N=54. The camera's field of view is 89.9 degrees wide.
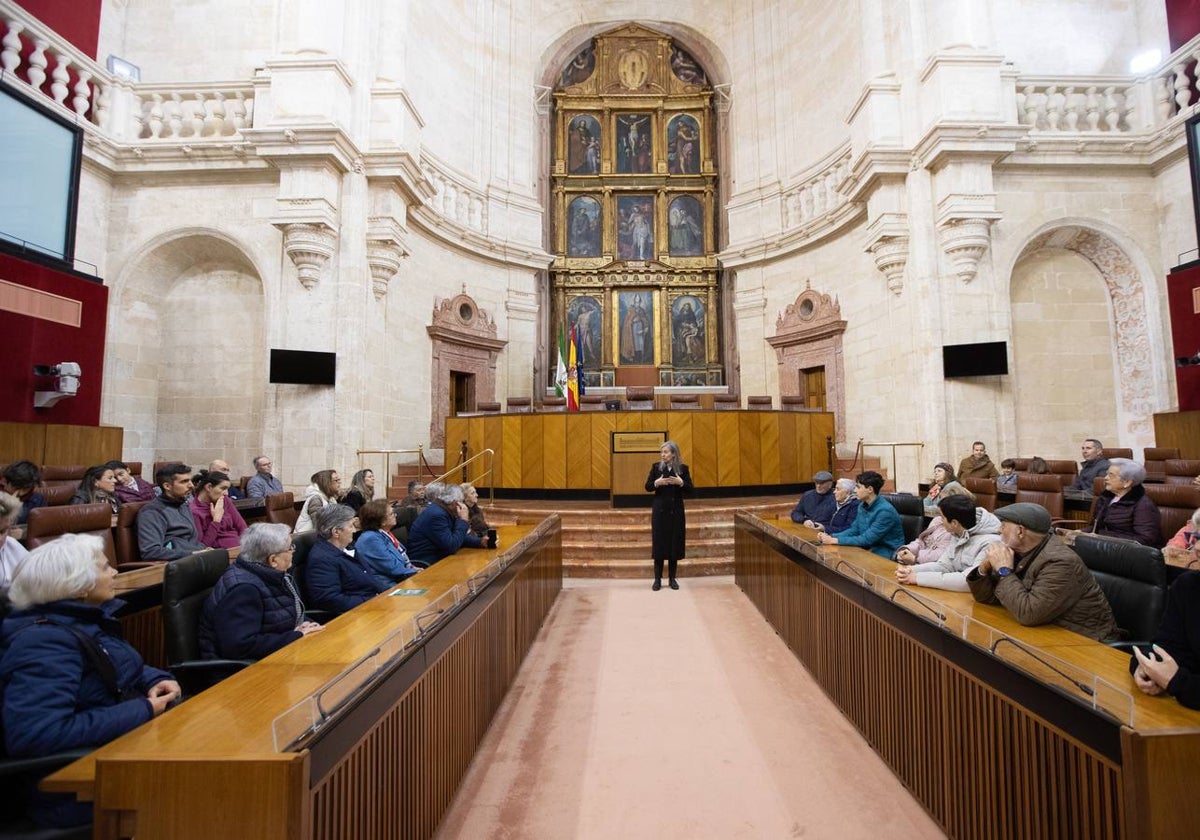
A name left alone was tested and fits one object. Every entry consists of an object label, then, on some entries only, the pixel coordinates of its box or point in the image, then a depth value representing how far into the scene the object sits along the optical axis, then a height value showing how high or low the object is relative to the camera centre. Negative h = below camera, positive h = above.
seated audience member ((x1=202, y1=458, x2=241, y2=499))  4.77 -0.07
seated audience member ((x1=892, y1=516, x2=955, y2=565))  3.64 -0.57
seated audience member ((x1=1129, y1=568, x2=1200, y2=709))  1.53 -0.55
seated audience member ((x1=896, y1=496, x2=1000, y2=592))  2.97 -0.47
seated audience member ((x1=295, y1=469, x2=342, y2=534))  4.77 -0.31
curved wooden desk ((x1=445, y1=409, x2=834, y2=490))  8.93 +0.16
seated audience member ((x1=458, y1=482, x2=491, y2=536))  4.83 -0.47
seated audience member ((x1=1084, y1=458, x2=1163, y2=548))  4.07 -0.39
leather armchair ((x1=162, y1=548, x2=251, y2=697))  2.24 -0.65
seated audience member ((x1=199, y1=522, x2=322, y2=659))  2.38 -0.60
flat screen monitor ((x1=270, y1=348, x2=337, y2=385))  8.09 +1.21
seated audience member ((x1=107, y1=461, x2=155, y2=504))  5.13 -0.25
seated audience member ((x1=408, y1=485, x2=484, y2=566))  4.31 -0.53
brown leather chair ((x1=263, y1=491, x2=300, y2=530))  5.17 -0.45
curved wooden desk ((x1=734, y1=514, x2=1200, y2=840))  1.39 -0.81
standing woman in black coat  6.12 -0.57
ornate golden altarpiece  15.22 +6.30
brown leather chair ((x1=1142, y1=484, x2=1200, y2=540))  4.36 -0.37
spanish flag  11.61 +1.55
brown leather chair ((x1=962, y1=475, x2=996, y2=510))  6.17 -0.38
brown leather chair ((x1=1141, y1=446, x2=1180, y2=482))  6.23 -0.05
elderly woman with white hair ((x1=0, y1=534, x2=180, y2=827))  1.46 -0.56
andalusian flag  12.79 +1.73
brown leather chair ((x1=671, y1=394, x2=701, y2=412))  11.01 +1.03
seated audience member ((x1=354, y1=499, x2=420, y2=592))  3.66 -0.56
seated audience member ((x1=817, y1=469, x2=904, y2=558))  4.12 -0.49
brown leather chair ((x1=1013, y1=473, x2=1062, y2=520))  5.88 -0.36
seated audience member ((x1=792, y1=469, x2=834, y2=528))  5.38 -0.45
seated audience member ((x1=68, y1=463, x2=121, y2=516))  4.59 -0.21
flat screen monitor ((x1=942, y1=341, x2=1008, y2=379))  8.23 +1.32
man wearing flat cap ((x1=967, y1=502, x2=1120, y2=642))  2.23 -0.48
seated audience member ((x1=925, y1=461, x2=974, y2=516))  6.30 -0.26
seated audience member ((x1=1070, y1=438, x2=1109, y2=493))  6.21 -0.11
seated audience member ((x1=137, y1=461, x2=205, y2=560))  3.95 -0.43
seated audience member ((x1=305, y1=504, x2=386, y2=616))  3.21 -0.61
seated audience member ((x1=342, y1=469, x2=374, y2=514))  5.32 -0.31
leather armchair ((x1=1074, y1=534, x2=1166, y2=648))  2.44 -0.55
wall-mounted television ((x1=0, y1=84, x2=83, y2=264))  6.62 +3.29
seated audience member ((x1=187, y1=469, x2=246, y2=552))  4.55 -0.42
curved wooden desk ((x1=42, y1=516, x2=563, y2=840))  1.32 -0.74
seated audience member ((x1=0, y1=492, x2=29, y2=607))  2.62 -0.37
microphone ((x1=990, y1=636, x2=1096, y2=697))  1.55 -0.60
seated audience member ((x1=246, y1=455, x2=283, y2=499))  6.71 -0.27
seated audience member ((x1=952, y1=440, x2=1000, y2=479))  7.75 -0.15
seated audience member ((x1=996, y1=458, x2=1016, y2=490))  6.97 -0.25
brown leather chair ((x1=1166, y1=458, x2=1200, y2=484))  5.62 -0.16
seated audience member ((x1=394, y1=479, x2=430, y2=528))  5.22 -0.46
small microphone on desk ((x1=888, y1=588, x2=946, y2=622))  2.27 -0.61
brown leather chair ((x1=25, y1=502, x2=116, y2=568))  3.44 -0.38
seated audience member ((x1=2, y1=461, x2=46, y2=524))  4.09 -0.15
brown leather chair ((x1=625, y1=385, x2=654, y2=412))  10.29 +1.05
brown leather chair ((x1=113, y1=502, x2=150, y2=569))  3.97 -0.52
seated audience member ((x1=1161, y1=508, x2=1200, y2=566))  2.68 -0.48
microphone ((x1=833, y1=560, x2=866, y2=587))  3.05 -0.62
